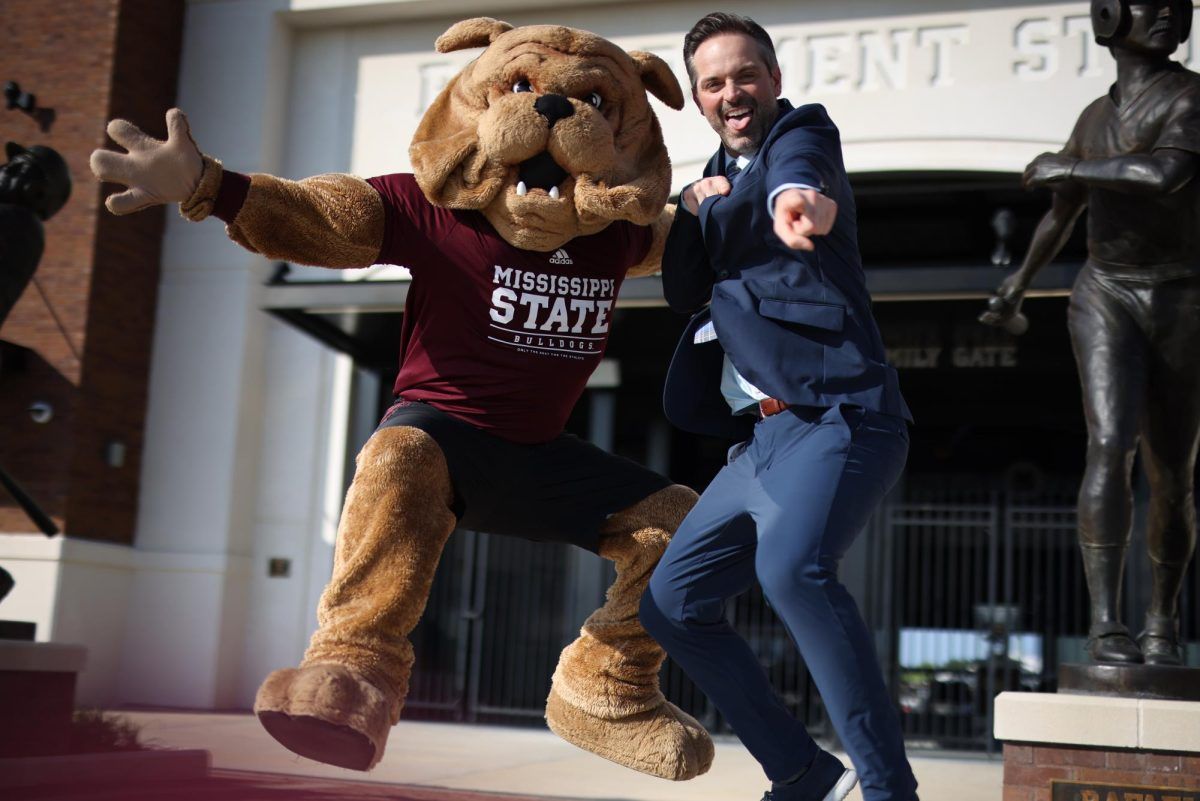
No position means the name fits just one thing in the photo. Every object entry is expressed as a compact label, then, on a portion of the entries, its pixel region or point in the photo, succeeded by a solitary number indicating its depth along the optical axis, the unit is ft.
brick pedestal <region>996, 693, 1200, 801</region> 12.07
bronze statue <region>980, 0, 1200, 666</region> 13.32
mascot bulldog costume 10.22
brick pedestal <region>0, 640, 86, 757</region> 16.69
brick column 32.30
